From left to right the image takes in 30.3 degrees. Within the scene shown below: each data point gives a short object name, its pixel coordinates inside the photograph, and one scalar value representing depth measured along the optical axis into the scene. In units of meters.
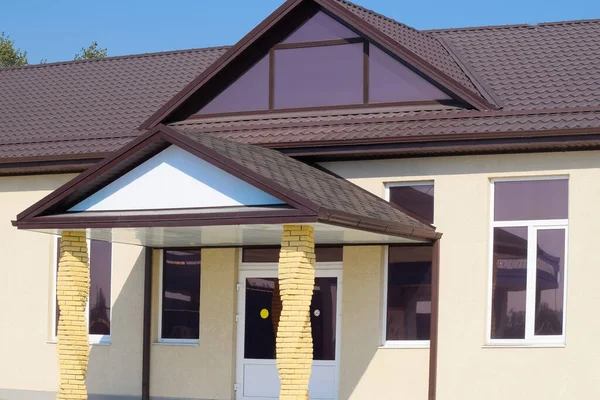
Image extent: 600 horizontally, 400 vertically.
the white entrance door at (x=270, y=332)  16.03
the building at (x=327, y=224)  13.67
